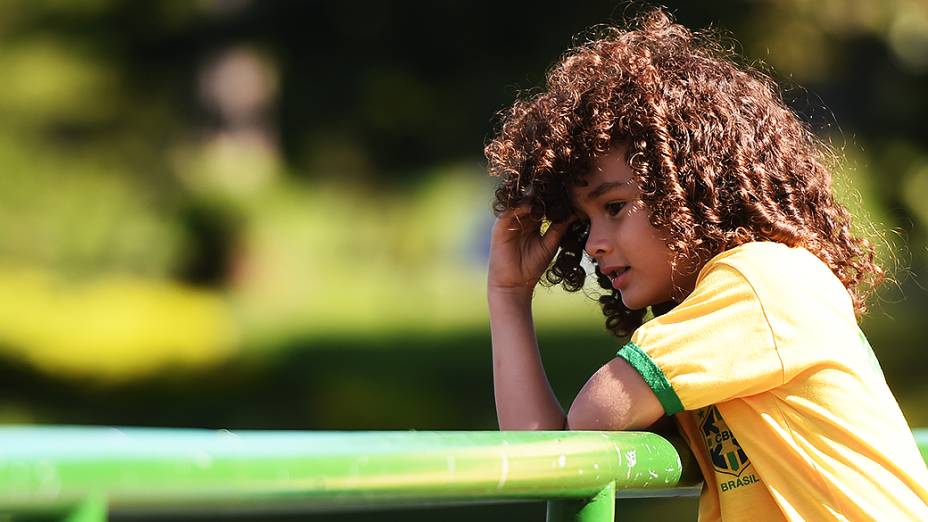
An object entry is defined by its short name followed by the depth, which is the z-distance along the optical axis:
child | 8.83
